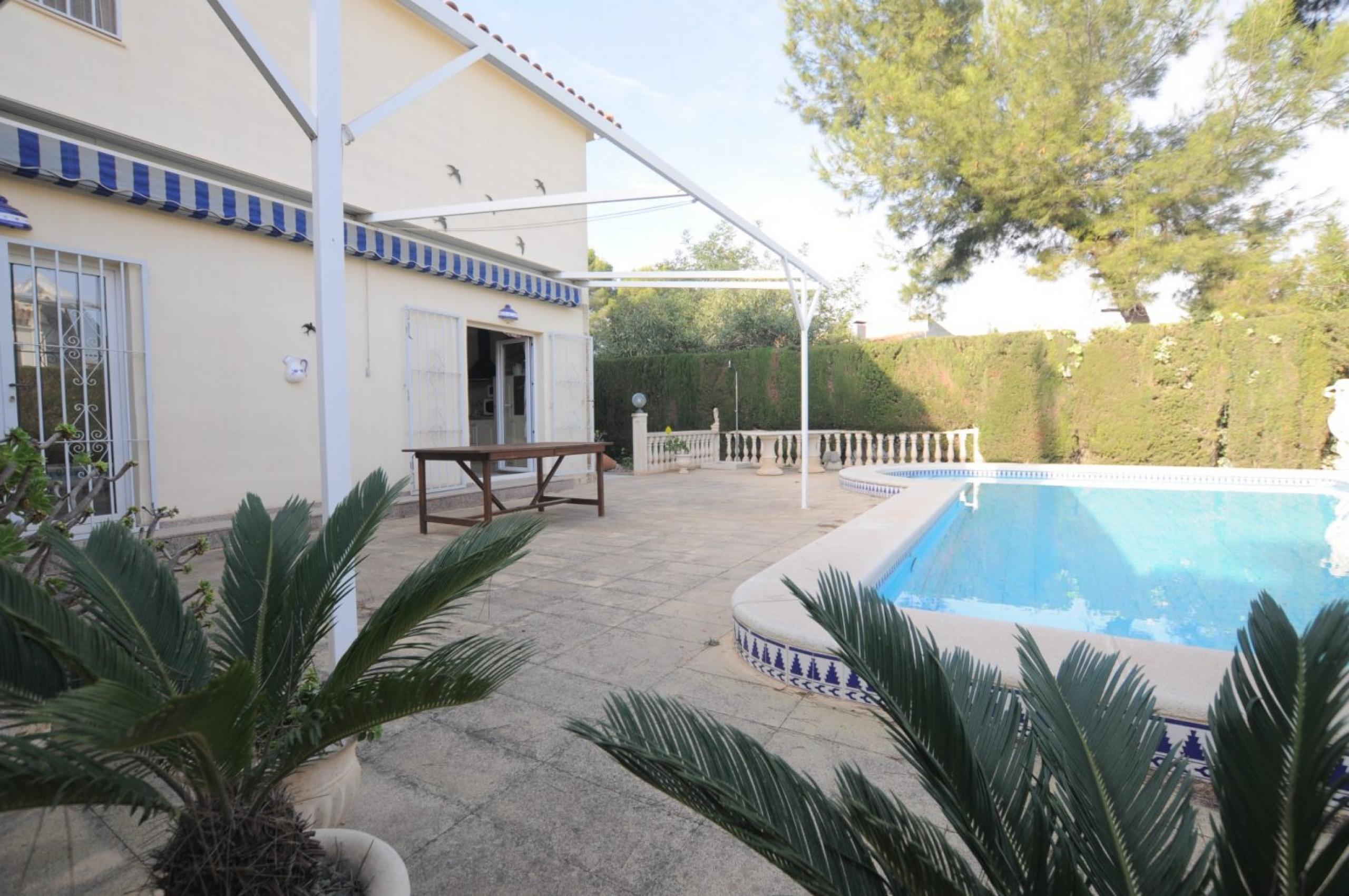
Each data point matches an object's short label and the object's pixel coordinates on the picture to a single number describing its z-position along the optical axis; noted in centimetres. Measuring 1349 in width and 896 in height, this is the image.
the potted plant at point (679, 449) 1250
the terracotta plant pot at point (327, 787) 157
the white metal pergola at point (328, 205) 257
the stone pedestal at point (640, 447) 1185
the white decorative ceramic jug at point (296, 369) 606
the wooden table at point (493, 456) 570
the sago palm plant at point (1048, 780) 86
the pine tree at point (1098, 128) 1034
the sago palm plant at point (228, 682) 85
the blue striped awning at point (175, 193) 436
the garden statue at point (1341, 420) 889
